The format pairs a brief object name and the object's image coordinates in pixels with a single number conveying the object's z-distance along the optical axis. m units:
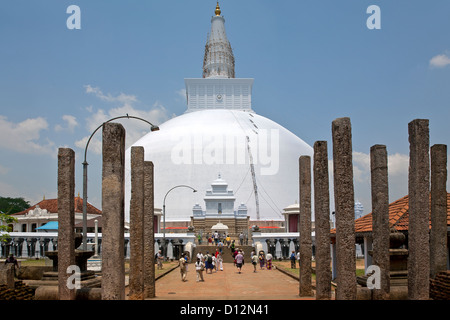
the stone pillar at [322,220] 12.13
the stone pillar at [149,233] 14.15
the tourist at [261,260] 26.02
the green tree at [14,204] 71.00
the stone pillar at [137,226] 13.02
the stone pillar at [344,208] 10.18
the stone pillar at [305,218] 14.11
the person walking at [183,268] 19.36
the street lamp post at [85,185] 16.70
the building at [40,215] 48.38
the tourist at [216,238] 37.51
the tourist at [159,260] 25.67
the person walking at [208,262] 23.52
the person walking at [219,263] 25.78
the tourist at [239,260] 23.67
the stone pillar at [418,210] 10.20
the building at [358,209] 61.04
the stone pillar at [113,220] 9.56
